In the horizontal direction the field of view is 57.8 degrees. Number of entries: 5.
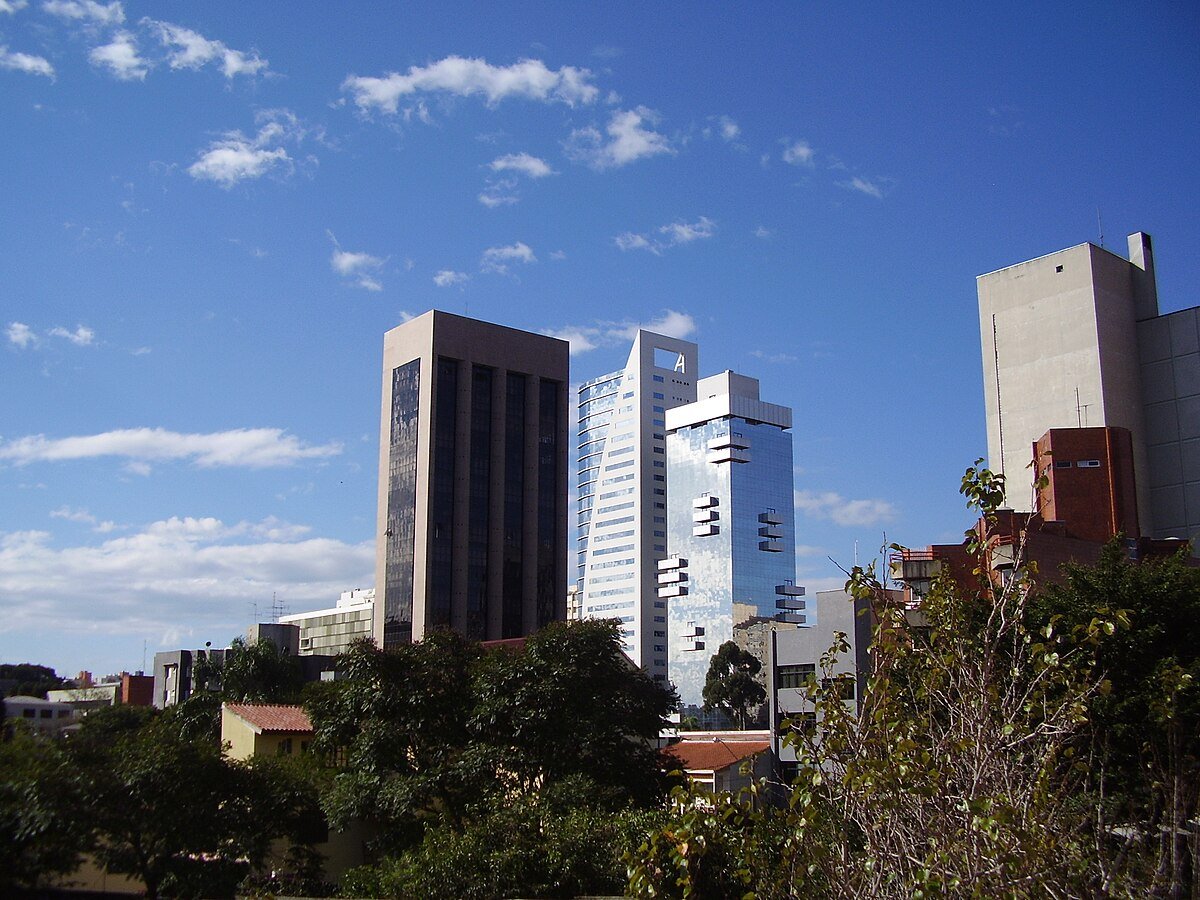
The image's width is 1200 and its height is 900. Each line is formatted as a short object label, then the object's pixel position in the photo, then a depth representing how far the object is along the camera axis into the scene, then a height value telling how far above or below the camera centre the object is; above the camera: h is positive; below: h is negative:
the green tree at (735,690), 87.94 -3.03
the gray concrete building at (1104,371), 61.16 +15.97
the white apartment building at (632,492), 169.62 +26.09
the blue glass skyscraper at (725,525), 156.50 +18.39
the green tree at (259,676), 58.59 -1.25
